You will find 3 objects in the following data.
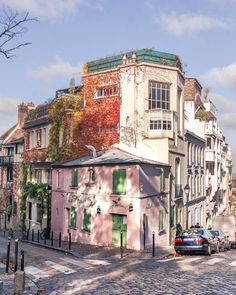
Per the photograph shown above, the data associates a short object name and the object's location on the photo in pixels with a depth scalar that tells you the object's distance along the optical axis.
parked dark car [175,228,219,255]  19.83
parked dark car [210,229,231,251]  23.35
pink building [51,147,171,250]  23.73
